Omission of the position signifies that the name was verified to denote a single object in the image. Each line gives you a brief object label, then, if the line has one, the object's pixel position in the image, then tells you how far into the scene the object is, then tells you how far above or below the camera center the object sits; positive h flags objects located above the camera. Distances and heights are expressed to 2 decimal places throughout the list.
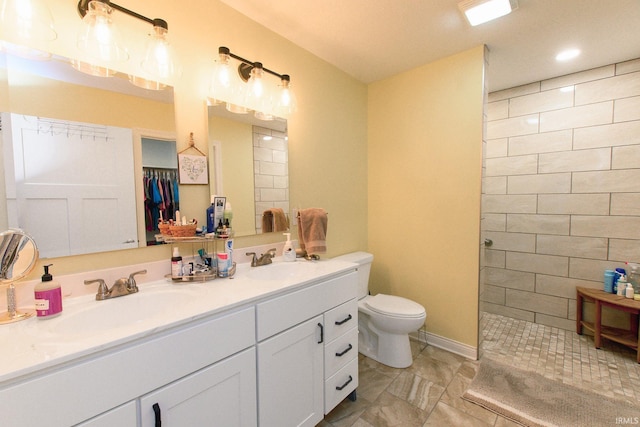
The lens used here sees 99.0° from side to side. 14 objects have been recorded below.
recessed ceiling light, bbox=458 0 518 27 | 1.57 +1.13
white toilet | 2.00 -0.93
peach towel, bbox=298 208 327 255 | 1.88 -0.20
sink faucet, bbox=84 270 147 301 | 1.14 -0.36
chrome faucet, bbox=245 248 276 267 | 1.69 -0.36
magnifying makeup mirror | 0.96 -0.21
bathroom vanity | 0.73 -0.52
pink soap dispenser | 0.95 -0.33
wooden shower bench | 2.07 -1.00
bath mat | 1.55 -1.25
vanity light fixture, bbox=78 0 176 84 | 1.14 +0.72
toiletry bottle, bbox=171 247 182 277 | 1.34 -0.31
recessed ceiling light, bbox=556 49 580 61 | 2.12 +1.15
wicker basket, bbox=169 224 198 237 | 1.34 -0.13
